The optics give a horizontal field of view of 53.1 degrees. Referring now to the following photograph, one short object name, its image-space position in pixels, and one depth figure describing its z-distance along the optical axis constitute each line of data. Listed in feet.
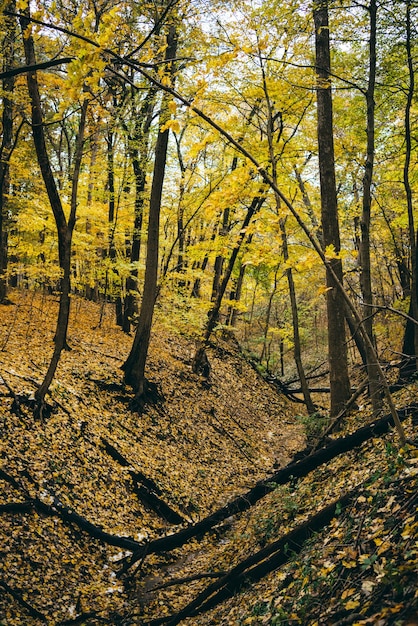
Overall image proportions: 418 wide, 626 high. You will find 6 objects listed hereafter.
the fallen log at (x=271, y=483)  18.13
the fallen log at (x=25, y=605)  14.89
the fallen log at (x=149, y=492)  24.77
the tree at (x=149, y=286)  34.24
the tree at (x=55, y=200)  24.90
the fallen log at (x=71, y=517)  19.39
